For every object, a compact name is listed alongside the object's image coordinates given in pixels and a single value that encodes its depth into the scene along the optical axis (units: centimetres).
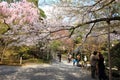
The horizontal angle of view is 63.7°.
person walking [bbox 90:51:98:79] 489
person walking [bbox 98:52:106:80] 482
